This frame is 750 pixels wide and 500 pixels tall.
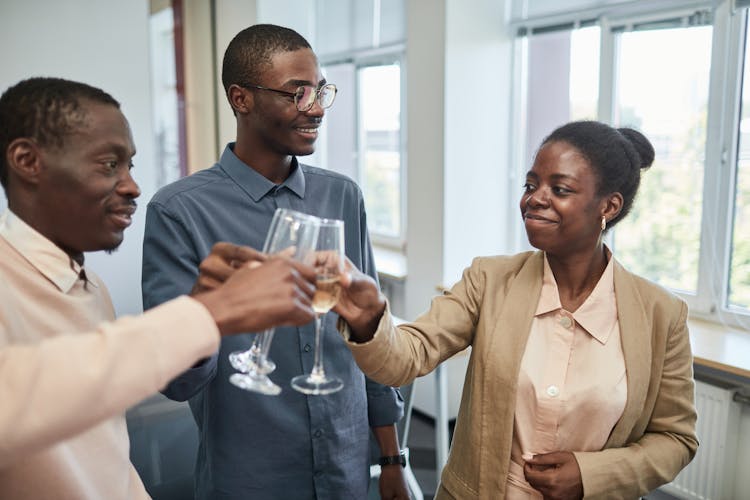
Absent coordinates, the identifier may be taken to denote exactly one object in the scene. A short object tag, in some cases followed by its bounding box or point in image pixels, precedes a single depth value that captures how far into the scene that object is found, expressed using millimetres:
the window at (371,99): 4566
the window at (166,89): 6207
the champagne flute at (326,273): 877
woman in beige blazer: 1345
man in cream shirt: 677
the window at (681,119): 2908
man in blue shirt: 1341
